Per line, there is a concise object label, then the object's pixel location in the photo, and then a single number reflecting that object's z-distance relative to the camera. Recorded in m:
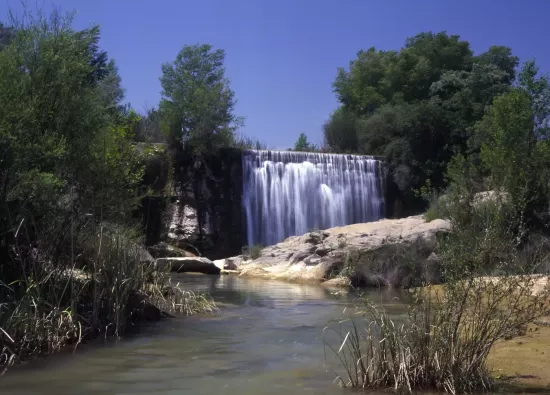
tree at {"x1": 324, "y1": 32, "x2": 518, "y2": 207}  39.50
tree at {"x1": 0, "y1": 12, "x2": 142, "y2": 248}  10.22
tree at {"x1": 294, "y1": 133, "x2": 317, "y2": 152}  73.00
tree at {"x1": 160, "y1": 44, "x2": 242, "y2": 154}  37.09
